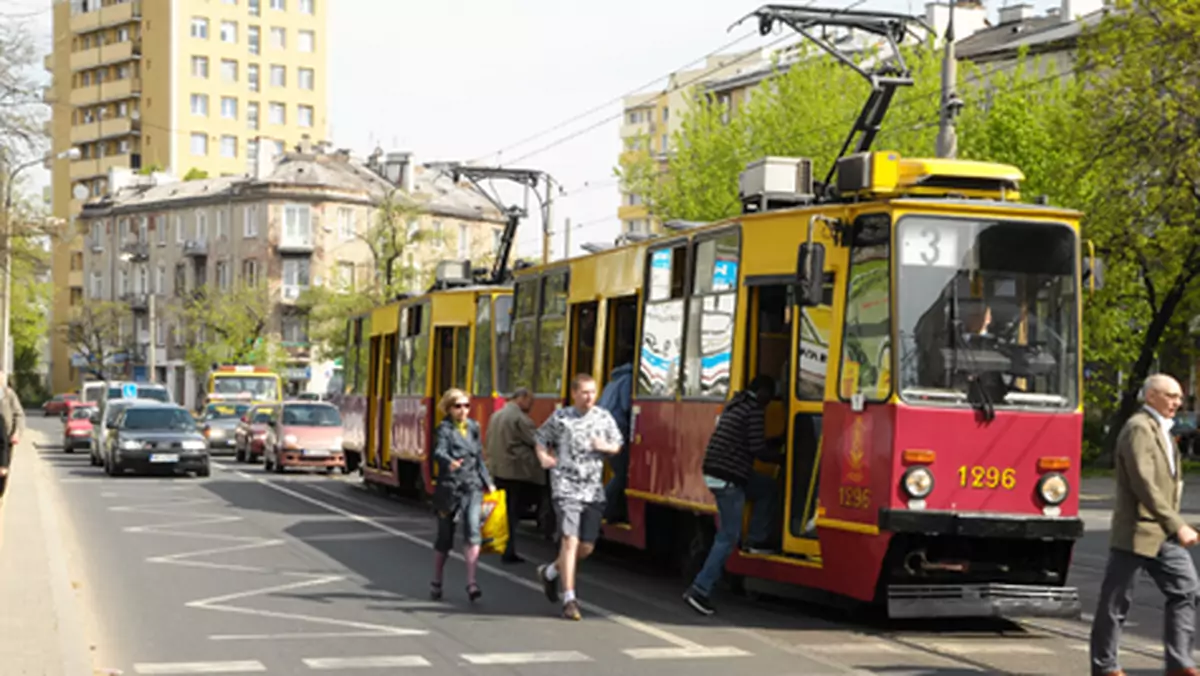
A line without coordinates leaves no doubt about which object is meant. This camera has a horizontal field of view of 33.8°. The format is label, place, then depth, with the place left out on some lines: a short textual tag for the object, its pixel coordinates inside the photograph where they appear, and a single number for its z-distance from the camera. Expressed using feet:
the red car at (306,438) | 132.46
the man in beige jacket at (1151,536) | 34.37
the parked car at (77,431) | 169.17
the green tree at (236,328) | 317.63
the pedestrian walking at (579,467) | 47.93
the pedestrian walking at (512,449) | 64.54
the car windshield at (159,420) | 126.62
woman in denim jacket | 51.03
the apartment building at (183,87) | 410.72
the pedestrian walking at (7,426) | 67.67
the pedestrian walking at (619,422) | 59.00
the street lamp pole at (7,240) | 136.15
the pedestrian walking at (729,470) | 47.52
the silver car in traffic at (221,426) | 174.91
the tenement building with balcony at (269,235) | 339.36
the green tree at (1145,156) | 108.17
